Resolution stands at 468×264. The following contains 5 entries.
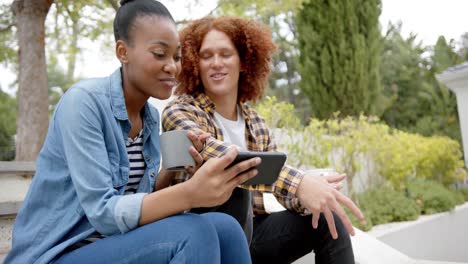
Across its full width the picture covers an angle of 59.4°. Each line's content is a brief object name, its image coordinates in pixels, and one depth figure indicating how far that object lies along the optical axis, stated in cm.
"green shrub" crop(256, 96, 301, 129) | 481
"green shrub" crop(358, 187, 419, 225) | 525
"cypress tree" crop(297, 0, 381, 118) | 1006
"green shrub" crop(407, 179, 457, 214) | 600
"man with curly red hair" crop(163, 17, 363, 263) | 159
